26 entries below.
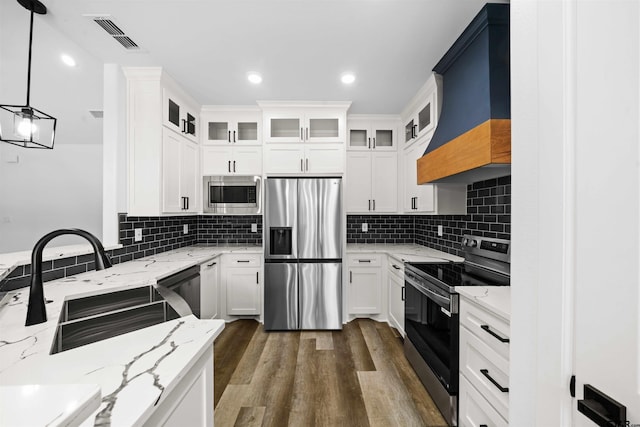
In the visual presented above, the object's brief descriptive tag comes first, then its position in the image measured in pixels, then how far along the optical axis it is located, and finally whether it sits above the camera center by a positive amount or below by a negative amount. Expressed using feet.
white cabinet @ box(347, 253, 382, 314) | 10.67 -2.76
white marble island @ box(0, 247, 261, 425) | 1.92 -1.34
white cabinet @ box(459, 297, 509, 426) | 4.12 -2.54
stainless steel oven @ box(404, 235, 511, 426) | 5.41 -2.17
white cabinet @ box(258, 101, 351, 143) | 10.47 +3.83
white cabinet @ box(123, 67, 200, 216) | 8.13 +2.29
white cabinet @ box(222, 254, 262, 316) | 10.56 -2.81
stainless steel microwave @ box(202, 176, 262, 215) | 10.89 +0.77
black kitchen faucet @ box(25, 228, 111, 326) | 3.18 -0.69
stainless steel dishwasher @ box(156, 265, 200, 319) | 7.11 -2.00
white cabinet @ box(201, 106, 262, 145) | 10.89 +3.71
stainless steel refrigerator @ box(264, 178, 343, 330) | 9.95 -1.31
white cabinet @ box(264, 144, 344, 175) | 10.61 +2.22
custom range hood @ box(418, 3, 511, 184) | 5.06 +2.42
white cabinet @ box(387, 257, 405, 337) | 9.05 -2.77
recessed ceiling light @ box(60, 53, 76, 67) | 7.53 +4.37
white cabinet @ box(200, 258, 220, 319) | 9.12 -2.72
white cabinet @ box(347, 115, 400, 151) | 11.41 +3.58
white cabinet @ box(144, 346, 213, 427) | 2.24 -1.79
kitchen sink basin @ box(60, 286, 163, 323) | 4.49 -1.65
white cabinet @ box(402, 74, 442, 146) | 8.13 +3.57
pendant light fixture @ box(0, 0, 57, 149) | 5.50 +2.11
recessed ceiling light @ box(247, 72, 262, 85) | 8.19 +4.23
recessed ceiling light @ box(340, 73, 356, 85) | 8.19 +4.23
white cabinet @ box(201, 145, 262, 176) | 10.97 +2.20
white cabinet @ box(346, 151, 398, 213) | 11.40 +1.39
